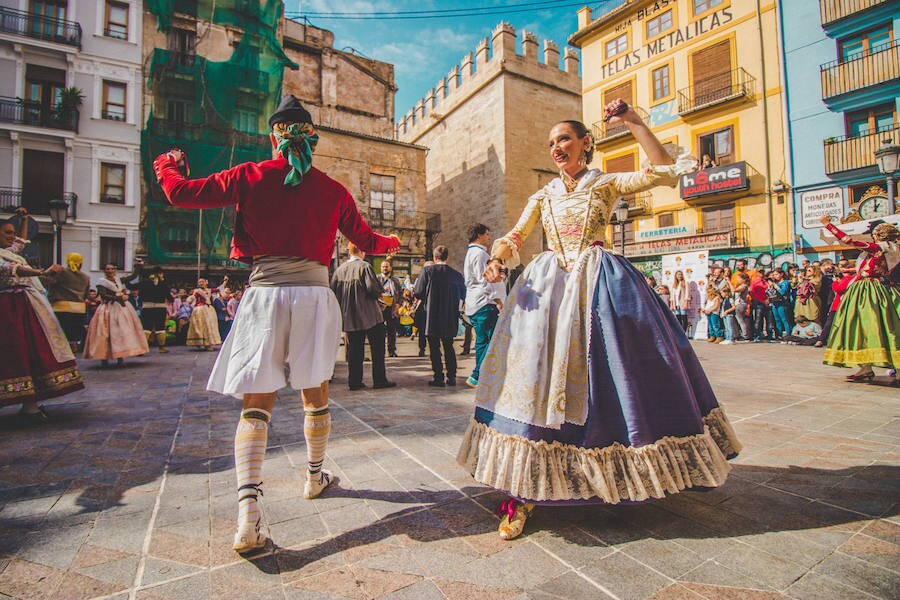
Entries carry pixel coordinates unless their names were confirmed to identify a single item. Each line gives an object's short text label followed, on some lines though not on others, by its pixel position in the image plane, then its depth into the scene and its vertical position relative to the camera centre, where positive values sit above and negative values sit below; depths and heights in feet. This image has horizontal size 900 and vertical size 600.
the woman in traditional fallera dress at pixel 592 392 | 6.35 -1.08
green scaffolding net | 61.26 +31.67
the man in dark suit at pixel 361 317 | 19.06 +0.23
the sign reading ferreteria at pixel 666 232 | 61.82 +12.53
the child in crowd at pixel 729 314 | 40.22 +0.47
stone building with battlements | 73.26 +34.36
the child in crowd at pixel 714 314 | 41.47 +0.51
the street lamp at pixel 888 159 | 25.76 +9.24
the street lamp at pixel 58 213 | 34.68 +8.77
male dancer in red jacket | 6.72 +0.80
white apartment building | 55.52 +26.37
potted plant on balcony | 56.70 +27.80
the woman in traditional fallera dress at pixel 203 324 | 36.68 -0.01
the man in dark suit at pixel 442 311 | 19.71 +0.48
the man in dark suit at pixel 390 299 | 28.94 +1.57
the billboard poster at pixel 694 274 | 46.37 +5.25
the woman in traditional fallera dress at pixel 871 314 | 17.17 +0.17
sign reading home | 55.57 +17.99
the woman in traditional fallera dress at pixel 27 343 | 13.00 -0.54
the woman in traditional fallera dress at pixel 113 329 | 25.11 -0.25
